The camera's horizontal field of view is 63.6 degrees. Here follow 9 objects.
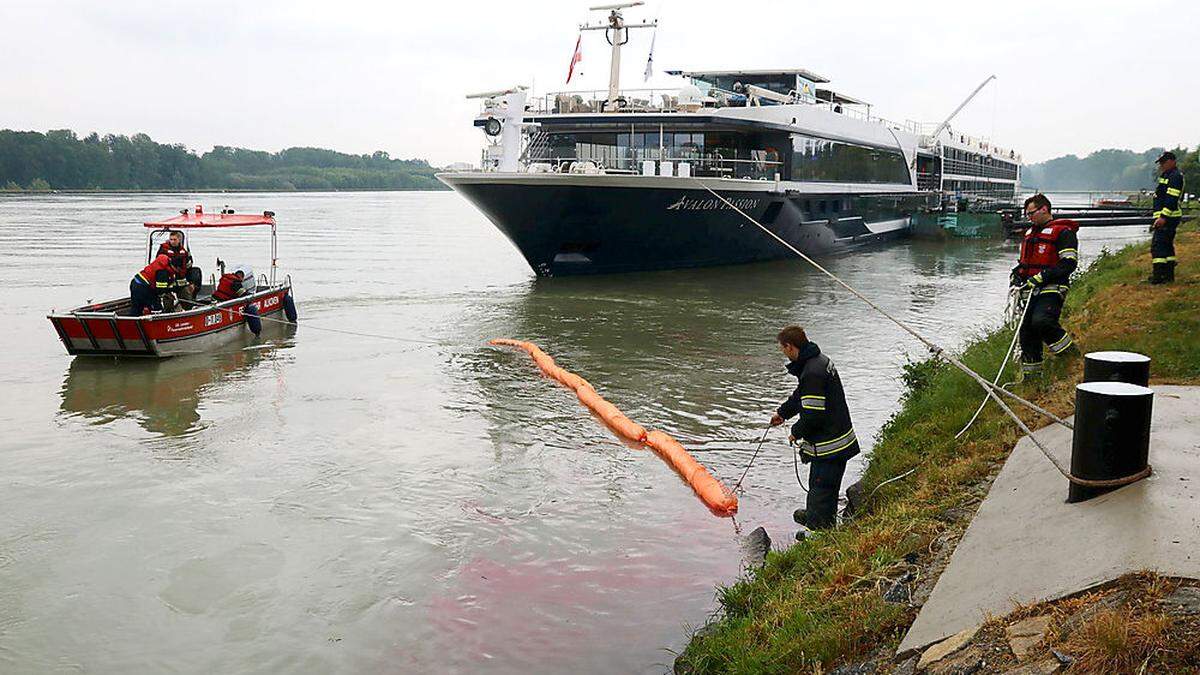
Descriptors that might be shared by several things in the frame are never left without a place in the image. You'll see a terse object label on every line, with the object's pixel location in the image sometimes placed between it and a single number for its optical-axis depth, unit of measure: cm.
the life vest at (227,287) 1777
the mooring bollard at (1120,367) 599
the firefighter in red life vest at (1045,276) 887
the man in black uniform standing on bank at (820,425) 686
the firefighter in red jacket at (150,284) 1559
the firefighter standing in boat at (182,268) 1631
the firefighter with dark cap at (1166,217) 1168
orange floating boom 836
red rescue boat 1534
